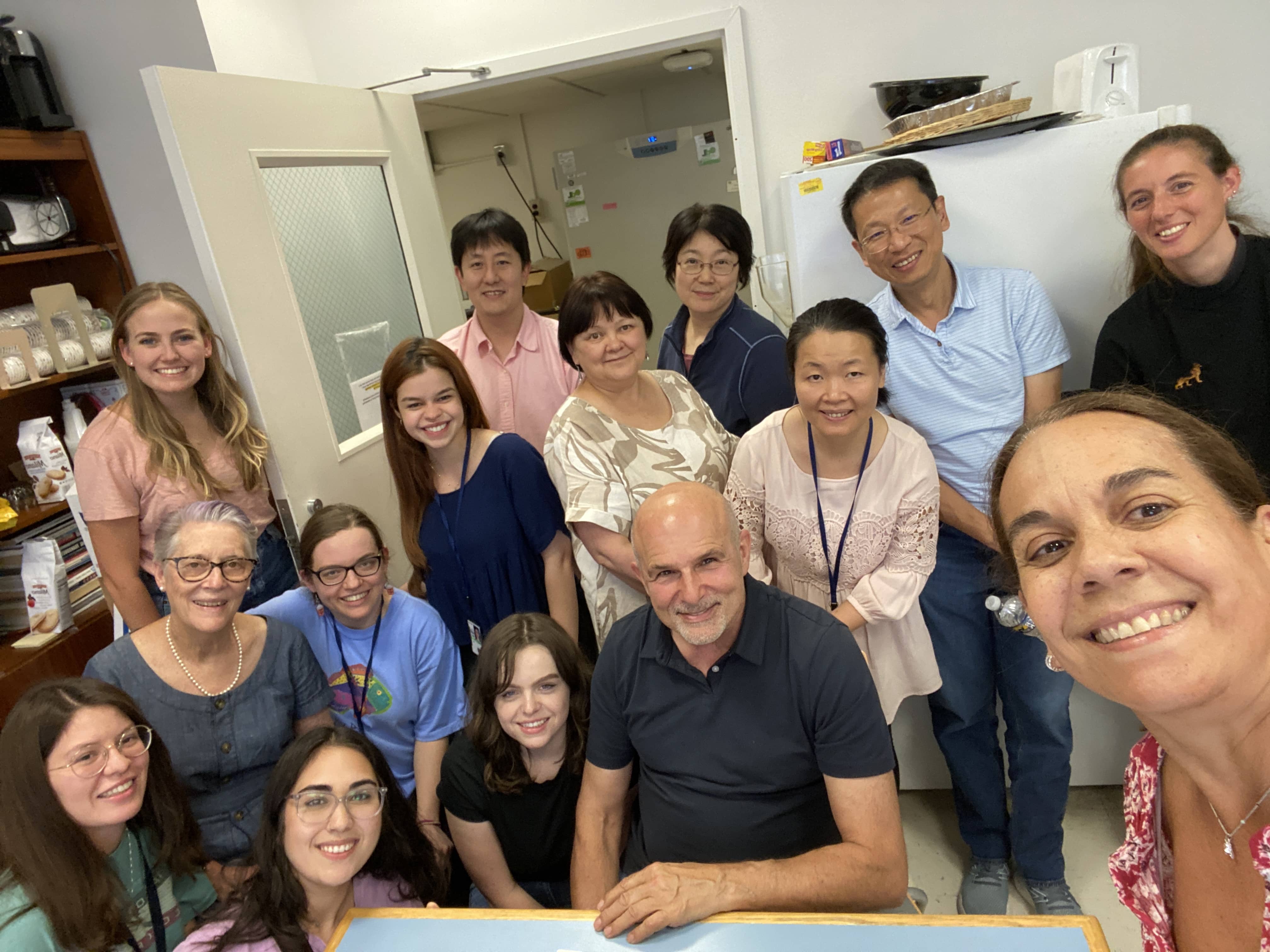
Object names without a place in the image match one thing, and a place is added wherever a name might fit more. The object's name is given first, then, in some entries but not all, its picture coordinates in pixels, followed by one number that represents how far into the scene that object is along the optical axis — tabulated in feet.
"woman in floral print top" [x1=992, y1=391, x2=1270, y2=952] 2.34
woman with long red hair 5.89
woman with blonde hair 5.68
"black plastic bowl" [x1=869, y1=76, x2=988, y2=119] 7.23
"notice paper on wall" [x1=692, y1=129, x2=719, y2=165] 15.31
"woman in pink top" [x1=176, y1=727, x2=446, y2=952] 3.99
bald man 4.11
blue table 3.20
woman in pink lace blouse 5.01
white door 6.22
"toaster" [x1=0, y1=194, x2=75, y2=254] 7.61
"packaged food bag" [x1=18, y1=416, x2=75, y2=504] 8.08
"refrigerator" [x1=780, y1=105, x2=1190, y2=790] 6.02
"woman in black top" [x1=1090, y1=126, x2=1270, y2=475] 4.90
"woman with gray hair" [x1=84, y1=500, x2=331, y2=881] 4.89
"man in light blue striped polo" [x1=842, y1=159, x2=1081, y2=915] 5.66
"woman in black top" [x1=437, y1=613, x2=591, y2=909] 4.84
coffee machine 7.64
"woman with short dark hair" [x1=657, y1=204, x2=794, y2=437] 6.61
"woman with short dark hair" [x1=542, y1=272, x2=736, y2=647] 5.48
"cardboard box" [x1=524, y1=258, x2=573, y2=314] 15.69
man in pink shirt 7.57
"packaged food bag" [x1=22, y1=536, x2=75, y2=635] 7.52
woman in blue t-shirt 5.52
